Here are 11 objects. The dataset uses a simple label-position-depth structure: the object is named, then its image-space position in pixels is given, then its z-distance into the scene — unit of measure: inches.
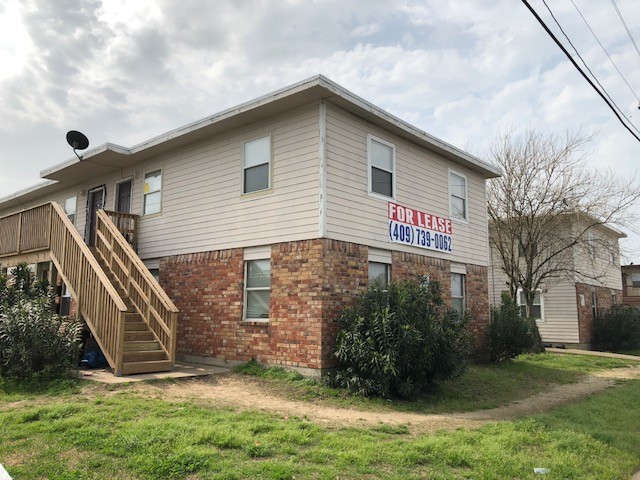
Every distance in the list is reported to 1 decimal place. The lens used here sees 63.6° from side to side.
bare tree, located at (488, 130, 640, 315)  764.6
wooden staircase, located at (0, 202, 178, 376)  402.9
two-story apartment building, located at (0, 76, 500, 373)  413.4
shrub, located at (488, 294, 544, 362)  575.5
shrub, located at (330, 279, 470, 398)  356.2
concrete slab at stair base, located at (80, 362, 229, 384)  366.0
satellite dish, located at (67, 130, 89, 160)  577.6
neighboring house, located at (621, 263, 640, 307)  1605.6
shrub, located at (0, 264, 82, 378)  352.2
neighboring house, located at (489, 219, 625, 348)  883.4
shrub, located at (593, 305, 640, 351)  911.7
